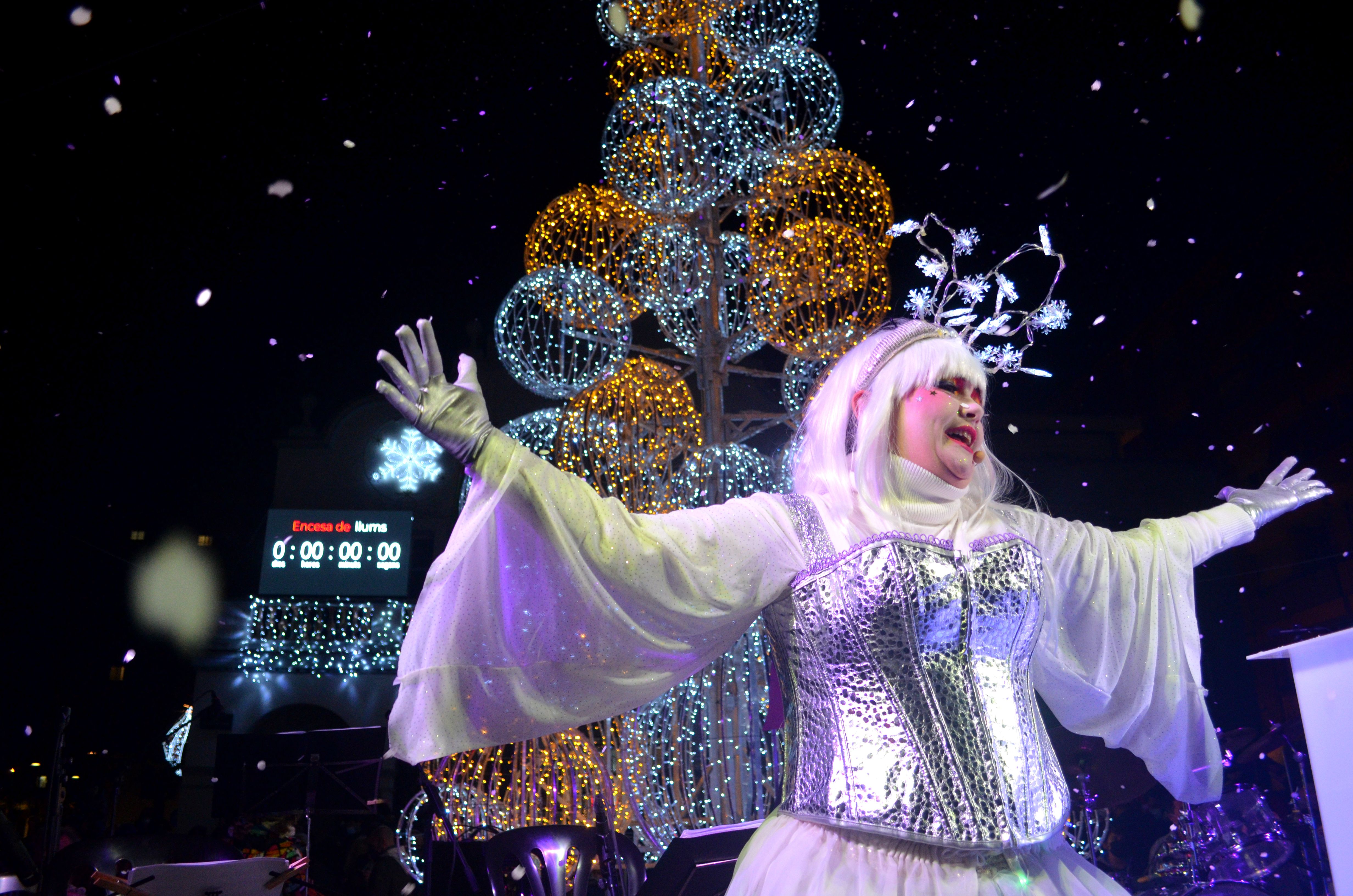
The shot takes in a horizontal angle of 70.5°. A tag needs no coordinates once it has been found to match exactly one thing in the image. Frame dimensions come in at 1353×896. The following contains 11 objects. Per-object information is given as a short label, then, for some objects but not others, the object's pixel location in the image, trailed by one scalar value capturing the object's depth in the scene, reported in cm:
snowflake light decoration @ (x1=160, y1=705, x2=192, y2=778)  1047
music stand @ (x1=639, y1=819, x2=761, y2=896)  173
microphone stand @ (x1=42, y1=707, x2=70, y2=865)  362
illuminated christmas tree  353
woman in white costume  131
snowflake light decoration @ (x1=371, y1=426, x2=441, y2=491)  1160
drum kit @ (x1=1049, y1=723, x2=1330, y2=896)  484
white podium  154
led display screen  1033
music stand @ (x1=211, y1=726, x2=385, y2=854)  438
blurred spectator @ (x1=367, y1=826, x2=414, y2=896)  503
